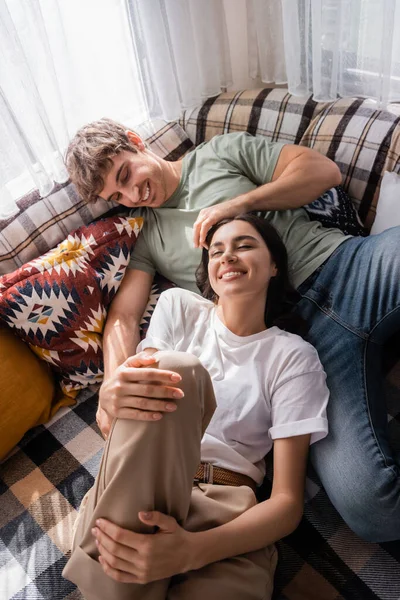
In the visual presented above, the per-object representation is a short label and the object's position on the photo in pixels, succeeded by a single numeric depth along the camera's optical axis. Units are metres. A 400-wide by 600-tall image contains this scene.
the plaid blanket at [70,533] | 1.11
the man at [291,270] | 1.12
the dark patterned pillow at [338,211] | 1.64
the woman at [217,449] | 0.97
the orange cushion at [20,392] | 1.44
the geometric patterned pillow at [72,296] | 1.50
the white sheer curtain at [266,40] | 1.89
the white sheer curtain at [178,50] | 1.80
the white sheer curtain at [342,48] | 1.61
